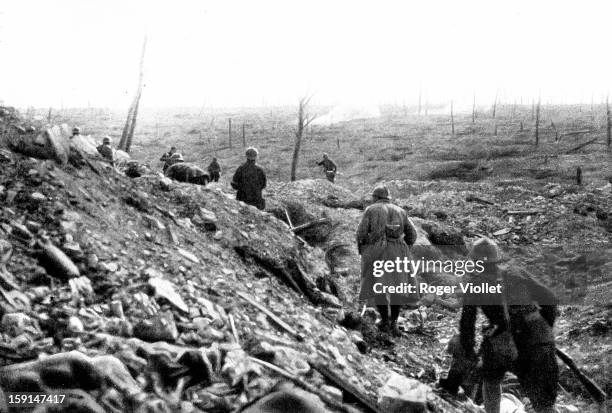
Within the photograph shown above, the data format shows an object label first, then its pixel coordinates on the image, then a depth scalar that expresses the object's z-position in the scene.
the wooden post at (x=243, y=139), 37.06
